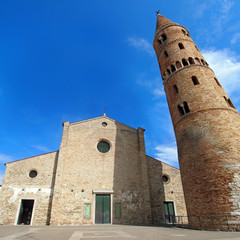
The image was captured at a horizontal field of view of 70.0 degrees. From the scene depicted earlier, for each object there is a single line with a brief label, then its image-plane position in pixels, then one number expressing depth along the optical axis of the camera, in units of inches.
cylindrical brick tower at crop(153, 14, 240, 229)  345.4
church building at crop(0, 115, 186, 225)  526.3
